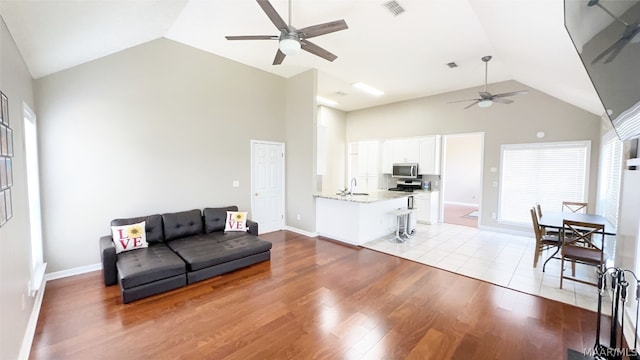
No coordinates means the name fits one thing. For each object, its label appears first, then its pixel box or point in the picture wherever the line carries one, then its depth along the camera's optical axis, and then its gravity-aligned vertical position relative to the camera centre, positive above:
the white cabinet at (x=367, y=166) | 8.06 +0.07
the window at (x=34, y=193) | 3.00 -0.31
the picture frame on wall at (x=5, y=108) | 1.88 +0.47
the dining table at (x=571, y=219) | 3.40 -0.79
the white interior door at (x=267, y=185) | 5.54 -0.37
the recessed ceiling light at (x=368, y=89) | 6.08 +2.00
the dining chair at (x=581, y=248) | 3.07 -1.02
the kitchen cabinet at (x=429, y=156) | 6.74 +0.34
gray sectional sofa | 2.97 -1.16
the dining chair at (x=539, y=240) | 3.75 -1.08
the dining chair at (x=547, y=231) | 3.95 -1.06
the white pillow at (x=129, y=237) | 3.49 -0.97
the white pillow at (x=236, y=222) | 4.52 -0.96
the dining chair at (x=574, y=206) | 4.71 -0.75
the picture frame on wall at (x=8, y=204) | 1.88 -0.28
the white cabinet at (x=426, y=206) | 6.69 -1.01
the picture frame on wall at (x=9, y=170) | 1.95 -0.01
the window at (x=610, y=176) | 3.49 -0.12
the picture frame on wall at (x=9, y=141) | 2.01 +0.22
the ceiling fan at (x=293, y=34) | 2.32 +1.37
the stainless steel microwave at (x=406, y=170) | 7.07 -0.05
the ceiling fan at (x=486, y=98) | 4.47 +1.27
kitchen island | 4.86 -0.99
